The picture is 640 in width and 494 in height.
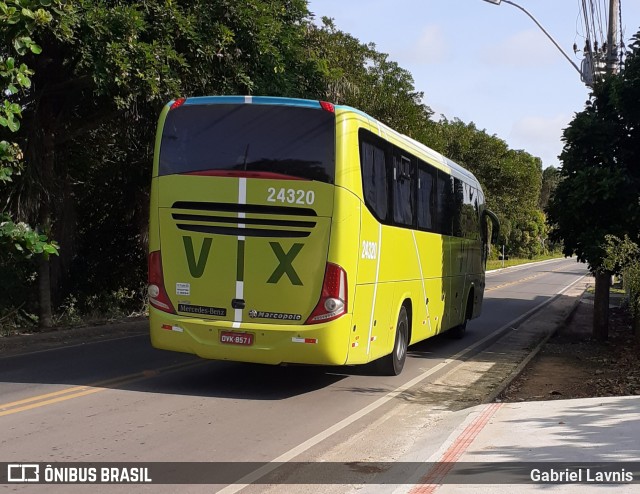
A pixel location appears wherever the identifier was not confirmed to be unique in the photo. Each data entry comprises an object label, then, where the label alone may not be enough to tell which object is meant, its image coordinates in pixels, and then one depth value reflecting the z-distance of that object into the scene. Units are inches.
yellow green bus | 352.5
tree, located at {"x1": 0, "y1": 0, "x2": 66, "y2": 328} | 411.8
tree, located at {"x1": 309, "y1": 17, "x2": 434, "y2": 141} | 1125.9
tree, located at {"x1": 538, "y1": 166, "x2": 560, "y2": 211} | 4652.6
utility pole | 689.6
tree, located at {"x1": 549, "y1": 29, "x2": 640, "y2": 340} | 593.6
